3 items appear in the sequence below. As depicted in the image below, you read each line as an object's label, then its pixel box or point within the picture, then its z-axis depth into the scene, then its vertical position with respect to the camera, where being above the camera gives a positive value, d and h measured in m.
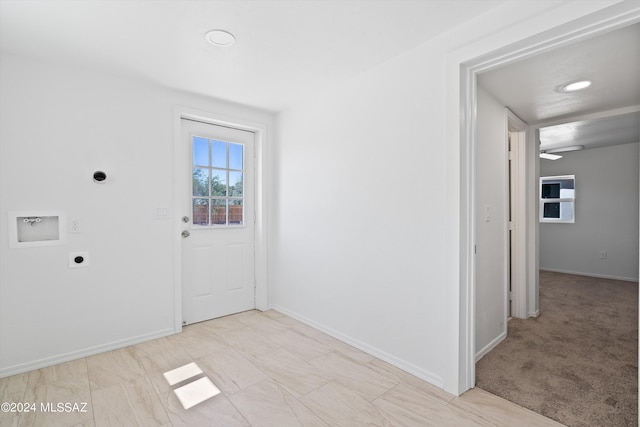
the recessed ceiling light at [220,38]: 2.06 +1.15
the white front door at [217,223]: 3.29 -0.13
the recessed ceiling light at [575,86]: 2.48 +1.00
